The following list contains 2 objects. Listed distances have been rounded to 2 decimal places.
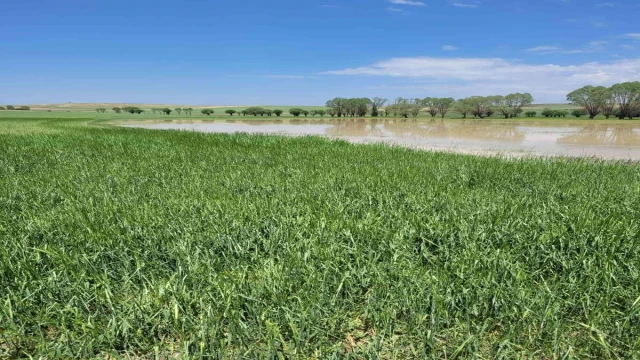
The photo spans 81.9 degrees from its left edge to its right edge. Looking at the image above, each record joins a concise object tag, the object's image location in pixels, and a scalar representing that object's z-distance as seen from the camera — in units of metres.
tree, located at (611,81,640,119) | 56.47
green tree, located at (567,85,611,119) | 60.53
